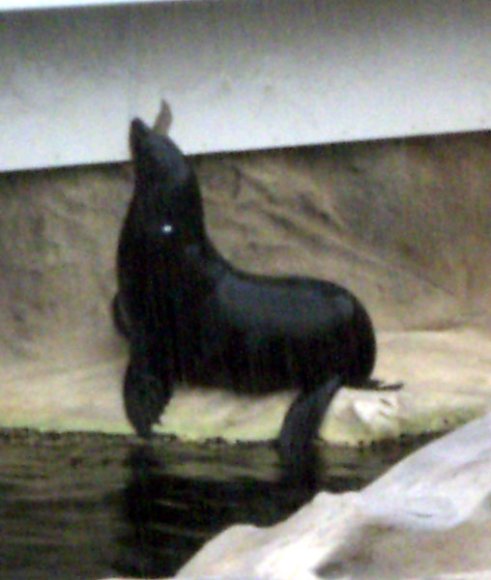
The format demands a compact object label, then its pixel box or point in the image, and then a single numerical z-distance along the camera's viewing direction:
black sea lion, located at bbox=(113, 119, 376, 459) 15.66
